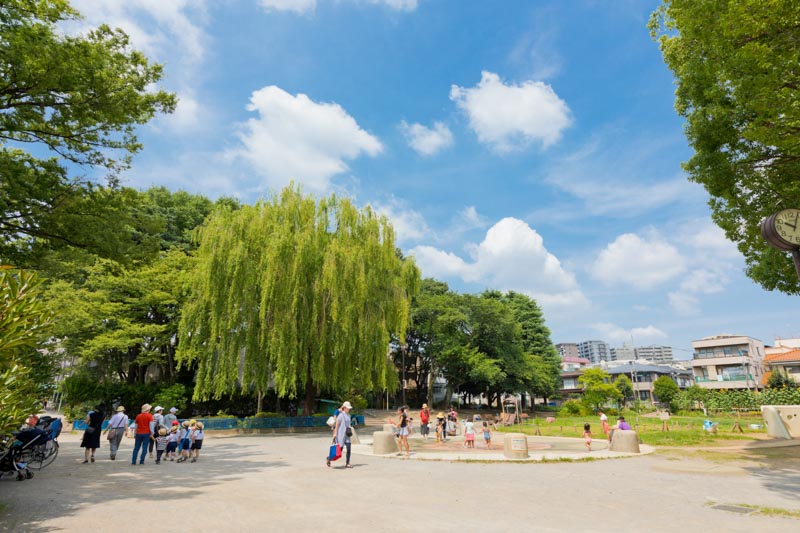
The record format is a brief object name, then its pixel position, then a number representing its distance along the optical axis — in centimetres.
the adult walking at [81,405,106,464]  1091
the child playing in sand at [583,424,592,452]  1370
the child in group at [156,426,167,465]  1144
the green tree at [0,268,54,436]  489
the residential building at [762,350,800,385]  4934
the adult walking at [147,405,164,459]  1205
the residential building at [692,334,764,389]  5569
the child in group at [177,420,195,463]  1198
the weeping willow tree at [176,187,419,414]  2036
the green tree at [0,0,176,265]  944
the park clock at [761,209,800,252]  682
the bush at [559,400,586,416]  3966
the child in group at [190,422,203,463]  1202
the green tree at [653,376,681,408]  4684
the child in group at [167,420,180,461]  1216
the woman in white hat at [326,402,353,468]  1060
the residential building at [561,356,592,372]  10246
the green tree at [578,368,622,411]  4125
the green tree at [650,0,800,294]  823
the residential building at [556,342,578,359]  19200
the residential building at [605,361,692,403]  7038
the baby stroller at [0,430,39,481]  816
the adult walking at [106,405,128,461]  1179
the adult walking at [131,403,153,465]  1117
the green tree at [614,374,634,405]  5807
